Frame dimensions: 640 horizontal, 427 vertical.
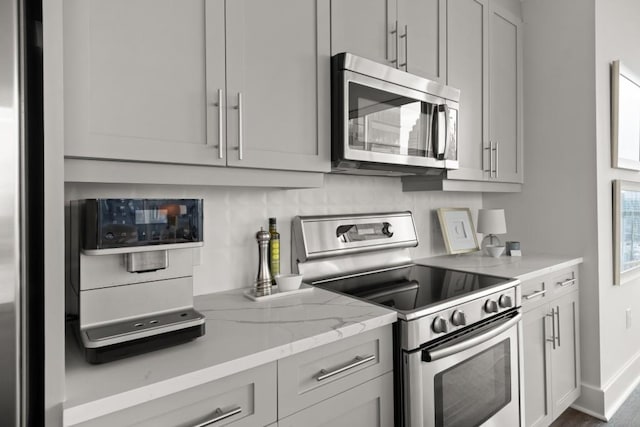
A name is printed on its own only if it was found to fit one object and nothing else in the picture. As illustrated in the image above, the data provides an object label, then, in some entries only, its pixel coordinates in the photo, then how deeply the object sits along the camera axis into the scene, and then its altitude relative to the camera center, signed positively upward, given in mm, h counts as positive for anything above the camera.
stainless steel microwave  1486 +388
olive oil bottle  1624 -167
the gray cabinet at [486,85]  2068 +726
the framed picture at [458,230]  2397 -135
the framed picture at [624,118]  2350 +591
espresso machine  901 -160
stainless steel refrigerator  724 -7
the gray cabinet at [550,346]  1928 -745
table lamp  2410 -83
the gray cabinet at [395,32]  1539 +783
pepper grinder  1497 -223
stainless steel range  1298 -400
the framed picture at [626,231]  2381 -151
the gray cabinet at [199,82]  975 +390
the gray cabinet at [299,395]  876 -483
